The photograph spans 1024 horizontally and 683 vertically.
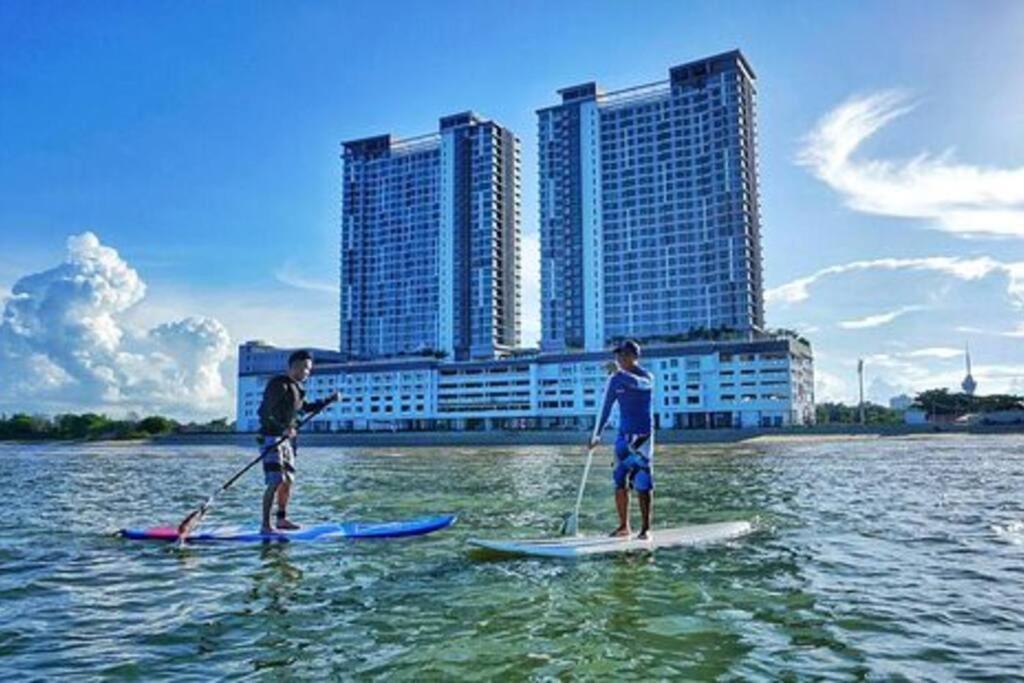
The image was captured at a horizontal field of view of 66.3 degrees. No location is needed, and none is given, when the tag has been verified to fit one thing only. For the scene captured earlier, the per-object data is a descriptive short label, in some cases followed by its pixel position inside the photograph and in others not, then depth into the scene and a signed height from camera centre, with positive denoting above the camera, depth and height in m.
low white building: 144.25 +5.67
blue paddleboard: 12.75 -1.89
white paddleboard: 10.88 -1.84
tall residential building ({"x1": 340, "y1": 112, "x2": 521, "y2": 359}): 186.00 +40.69
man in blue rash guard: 12.12 -0.25
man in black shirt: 13.41 -0.13
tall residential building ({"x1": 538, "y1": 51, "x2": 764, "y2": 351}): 156.12 +42.92
